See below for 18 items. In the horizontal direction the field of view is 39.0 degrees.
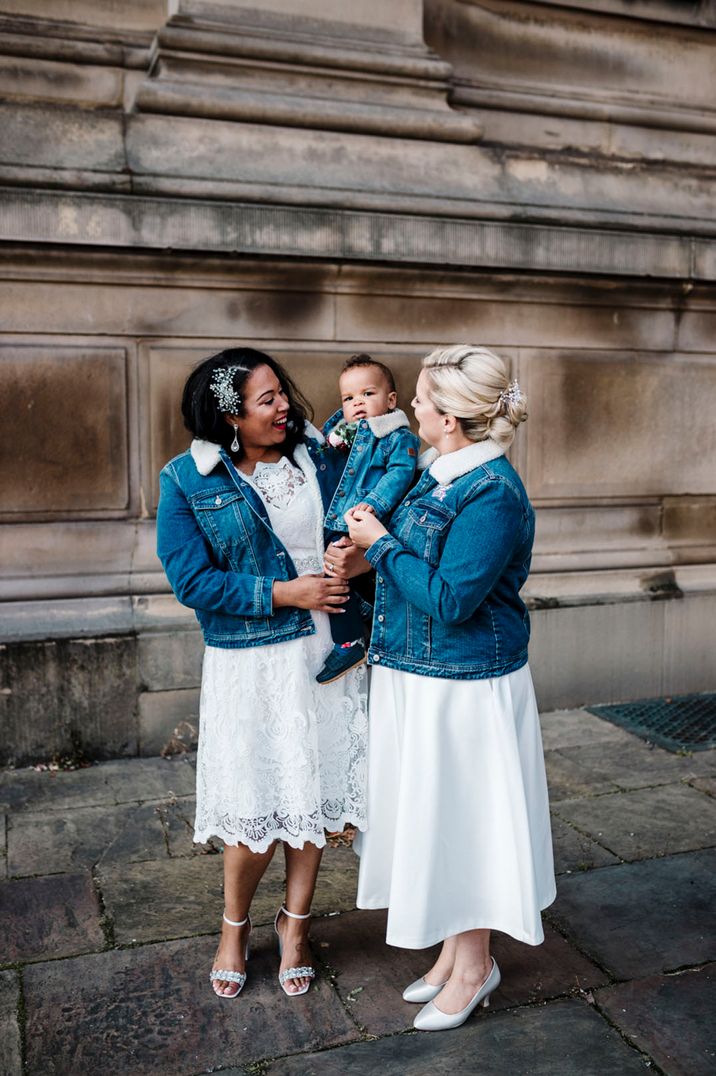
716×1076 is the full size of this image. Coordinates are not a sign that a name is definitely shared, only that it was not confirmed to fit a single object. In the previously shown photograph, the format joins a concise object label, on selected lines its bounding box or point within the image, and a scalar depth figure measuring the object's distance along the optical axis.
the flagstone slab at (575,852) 3.93
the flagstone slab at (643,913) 3.26
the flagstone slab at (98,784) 4.61
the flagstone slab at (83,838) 4.00
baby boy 3.05
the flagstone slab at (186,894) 3.49
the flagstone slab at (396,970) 2.99
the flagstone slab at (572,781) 4.67
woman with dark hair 2.96
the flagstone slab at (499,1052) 2.69
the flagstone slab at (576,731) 5.38
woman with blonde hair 2.73
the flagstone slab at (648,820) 4.10
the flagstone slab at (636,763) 4.86
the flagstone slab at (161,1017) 2.74
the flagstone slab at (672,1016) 2.72
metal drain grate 5.34
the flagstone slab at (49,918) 3.33
